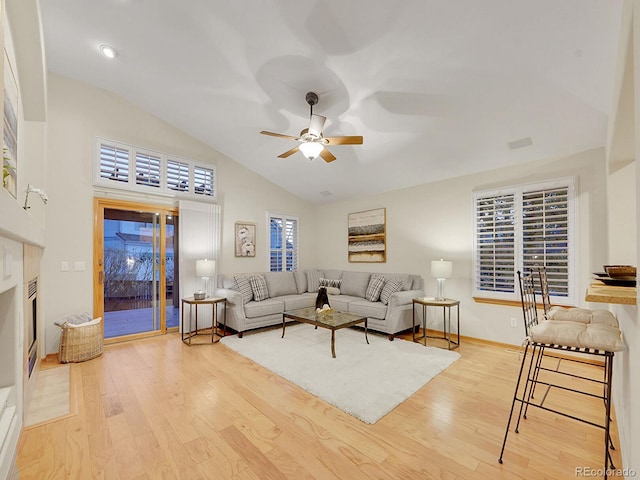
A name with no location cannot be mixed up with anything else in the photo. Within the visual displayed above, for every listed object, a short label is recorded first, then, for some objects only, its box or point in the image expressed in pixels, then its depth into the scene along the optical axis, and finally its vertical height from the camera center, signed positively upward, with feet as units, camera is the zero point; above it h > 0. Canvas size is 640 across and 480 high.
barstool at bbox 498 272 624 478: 5.20 -1.84
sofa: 14.76 -3.22
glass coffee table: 11.99 -3.50
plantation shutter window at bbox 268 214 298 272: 20.33 -0.21
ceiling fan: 9.93 +3.48
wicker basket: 11.58 -4.06
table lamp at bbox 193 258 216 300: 15.29 -1.43
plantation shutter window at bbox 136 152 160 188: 14.83 +3.65
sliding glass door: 13.96 -1.39
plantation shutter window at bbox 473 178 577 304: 11.68 +0.07
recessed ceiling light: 11.10 +7.27
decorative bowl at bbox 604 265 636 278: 5.17 -0.59
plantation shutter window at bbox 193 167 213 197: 16.80 +3.46
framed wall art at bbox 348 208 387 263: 18.24 +0.24
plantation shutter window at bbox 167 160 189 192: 15.83 +3.56
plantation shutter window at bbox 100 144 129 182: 13.83 +3.72
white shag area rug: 8.66 -4.71
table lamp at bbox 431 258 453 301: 13.83 -1.39
